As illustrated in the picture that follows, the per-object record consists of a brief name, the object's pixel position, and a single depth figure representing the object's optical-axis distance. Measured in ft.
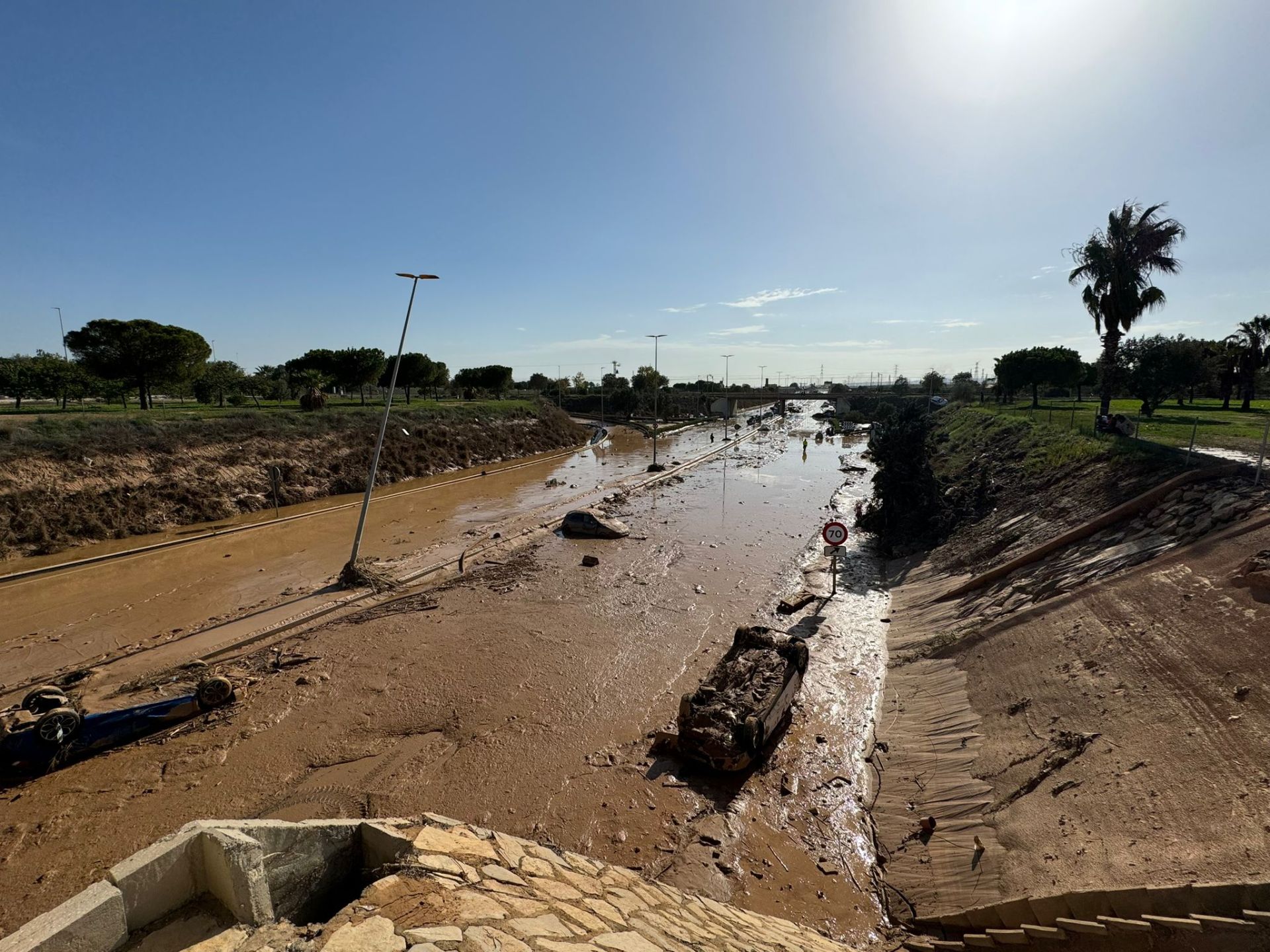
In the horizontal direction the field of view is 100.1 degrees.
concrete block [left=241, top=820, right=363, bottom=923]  13.66
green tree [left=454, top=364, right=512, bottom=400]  284.41
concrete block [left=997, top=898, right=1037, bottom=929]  20.29
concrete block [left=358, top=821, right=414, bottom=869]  14.89
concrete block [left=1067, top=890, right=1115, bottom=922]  18.56
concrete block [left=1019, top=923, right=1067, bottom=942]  18.67
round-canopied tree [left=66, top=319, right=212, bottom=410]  131.34
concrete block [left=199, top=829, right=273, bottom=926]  12.25
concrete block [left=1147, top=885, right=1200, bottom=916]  17.37
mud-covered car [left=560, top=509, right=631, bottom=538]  88.22
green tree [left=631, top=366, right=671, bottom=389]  382.83
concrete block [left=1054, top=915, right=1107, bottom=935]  17.84
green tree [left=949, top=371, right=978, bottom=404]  255.89
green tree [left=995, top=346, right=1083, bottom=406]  170.30
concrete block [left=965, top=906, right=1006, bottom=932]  21.18
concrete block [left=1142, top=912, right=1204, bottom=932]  16.62
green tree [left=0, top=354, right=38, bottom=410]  143.84
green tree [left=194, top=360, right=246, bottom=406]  205.36
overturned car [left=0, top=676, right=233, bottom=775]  31.14
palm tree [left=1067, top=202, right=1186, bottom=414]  77.77
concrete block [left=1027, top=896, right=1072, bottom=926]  19.40
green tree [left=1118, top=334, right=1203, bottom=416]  108.27
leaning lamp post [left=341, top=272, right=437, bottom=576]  54.55
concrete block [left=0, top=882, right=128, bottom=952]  9.80
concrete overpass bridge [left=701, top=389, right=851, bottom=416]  314.96
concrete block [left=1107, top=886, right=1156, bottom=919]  17.98
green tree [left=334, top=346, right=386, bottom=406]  193.88
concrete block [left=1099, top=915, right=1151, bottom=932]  17.22
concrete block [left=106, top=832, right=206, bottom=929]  11.37
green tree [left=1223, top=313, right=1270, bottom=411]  122.42
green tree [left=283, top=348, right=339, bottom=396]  191.52
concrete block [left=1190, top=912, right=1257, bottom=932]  16.03
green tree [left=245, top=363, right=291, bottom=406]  222.07
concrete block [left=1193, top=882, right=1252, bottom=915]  16.76
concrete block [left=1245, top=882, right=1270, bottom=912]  16.44
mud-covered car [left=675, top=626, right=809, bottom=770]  32.50
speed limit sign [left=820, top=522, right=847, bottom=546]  55.88
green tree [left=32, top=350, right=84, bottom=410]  142.72
